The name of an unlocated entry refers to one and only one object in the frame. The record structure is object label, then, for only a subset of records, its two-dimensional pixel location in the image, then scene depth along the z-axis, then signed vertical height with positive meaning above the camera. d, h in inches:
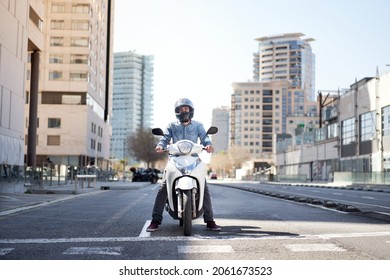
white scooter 258.5 -4.1
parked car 1979.6 -18.3
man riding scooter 279.9 +18.6
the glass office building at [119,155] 7711.1 +214.6
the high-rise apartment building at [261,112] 6505.9 +747.0
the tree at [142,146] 3511.3 +159.9
